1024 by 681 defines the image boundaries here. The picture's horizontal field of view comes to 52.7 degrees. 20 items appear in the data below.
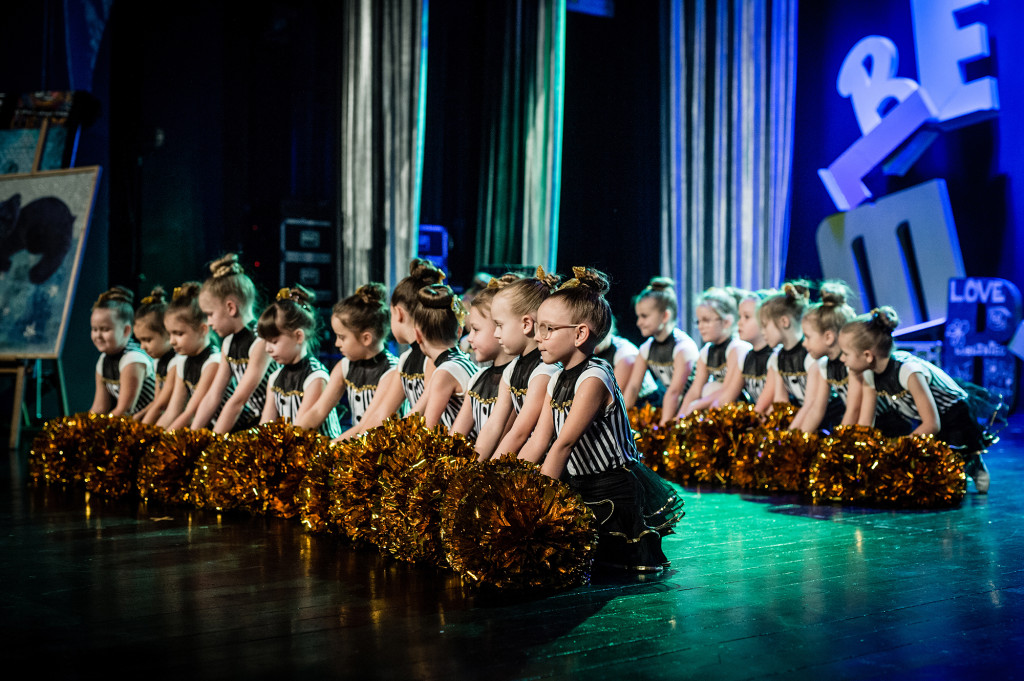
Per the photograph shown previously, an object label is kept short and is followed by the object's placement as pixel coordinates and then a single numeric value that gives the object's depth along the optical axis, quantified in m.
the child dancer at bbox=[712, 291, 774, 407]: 5.60
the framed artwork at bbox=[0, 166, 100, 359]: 6.83
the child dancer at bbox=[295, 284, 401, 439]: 4.28
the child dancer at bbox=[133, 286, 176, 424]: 5.31
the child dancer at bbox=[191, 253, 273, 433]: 4.69
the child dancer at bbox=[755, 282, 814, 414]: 5.25
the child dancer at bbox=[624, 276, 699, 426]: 5.70
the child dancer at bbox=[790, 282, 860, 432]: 4.84
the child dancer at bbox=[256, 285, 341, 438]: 4.49
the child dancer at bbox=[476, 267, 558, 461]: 3.21
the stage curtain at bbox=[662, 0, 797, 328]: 8.35
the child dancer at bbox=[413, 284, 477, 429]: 3.71
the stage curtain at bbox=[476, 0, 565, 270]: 8.09
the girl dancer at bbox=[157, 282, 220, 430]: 4.92
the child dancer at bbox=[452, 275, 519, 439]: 3.63
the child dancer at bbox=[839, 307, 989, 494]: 4.45
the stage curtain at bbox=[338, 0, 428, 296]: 7.11
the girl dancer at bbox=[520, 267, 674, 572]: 2.98
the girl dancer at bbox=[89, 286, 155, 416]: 5.22
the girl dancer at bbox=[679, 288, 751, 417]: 5.64
